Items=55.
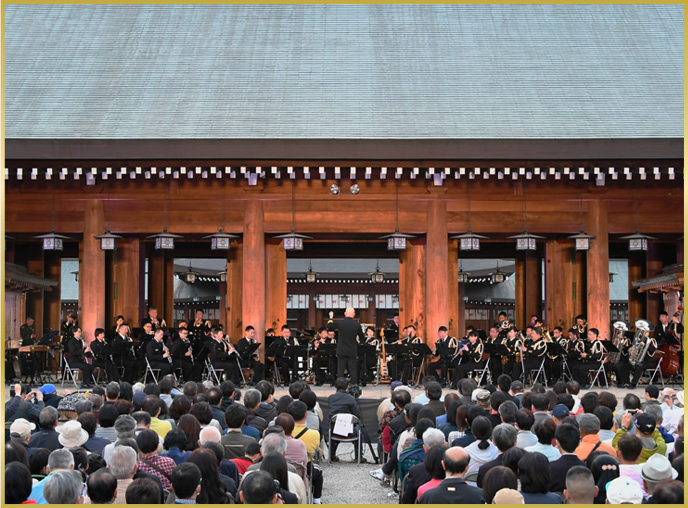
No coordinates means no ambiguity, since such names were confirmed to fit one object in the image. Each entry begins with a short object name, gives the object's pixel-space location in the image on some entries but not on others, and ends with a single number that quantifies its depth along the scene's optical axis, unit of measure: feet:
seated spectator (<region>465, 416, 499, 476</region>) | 25.22
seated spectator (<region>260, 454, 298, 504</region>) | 21.44
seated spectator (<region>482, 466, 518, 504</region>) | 19.47
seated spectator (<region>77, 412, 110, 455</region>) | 26.32
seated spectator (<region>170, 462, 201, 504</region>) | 19.19
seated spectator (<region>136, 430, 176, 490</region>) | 22.34
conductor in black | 52.90
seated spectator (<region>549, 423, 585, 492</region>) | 22.56
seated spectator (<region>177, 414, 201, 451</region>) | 25.46
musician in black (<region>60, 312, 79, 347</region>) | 64.95
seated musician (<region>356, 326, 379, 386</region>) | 58.49
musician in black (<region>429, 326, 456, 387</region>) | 57.41
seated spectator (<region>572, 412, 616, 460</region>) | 25.79
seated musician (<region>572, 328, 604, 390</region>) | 56.18
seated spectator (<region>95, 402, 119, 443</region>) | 28.60
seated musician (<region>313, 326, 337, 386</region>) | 59.16
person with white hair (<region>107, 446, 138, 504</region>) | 20.17
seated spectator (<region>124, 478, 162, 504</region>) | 18.12
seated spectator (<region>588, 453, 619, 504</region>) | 21.80
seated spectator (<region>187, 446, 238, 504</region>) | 20.71
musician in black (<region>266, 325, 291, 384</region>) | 58.29
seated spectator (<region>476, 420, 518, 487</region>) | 24.39
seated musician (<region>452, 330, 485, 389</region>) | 57.00
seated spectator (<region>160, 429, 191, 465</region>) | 23.79
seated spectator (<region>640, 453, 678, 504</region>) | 21.07
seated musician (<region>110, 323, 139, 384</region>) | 55.47
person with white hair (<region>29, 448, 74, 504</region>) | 20.92
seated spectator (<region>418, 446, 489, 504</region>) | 20.20
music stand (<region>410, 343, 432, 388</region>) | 57.11
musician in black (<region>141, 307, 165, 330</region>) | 63.25
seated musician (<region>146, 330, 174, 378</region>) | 56.13
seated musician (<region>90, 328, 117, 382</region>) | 55.72
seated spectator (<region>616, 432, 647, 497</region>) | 21.94
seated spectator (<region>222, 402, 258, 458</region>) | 26.17
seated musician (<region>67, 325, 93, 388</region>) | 56.24
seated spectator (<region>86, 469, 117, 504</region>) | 18.61
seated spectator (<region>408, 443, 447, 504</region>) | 21.99
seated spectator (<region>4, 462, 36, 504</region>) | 19.10
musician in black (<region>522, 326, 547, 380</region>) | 56.29
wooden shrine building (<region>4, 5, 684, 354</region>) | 58.70
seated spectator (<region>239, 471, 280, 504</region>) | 18.54
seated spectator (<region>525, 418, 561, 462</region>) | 24.68
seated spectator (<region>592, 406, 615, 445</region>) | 27.61
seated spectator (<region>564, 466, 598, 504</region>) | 19.20
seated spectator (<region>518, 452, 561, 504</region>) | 20.34
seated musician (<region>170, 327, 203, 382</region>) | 56.85
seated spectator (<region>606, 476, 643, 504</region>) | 19.34
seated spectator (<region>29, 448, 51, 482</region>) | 22.30
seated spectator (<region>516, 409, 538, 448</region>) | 26.55
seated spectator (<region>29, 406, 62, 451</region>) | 26.66
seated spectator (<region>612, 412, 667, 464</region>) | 25.20
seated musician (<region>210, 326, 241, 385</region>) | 57.31
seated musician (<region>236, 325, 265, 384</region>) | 57.11
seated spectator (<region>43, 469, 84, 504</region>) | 18.37
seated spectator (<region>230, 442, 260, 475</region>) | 24.21
